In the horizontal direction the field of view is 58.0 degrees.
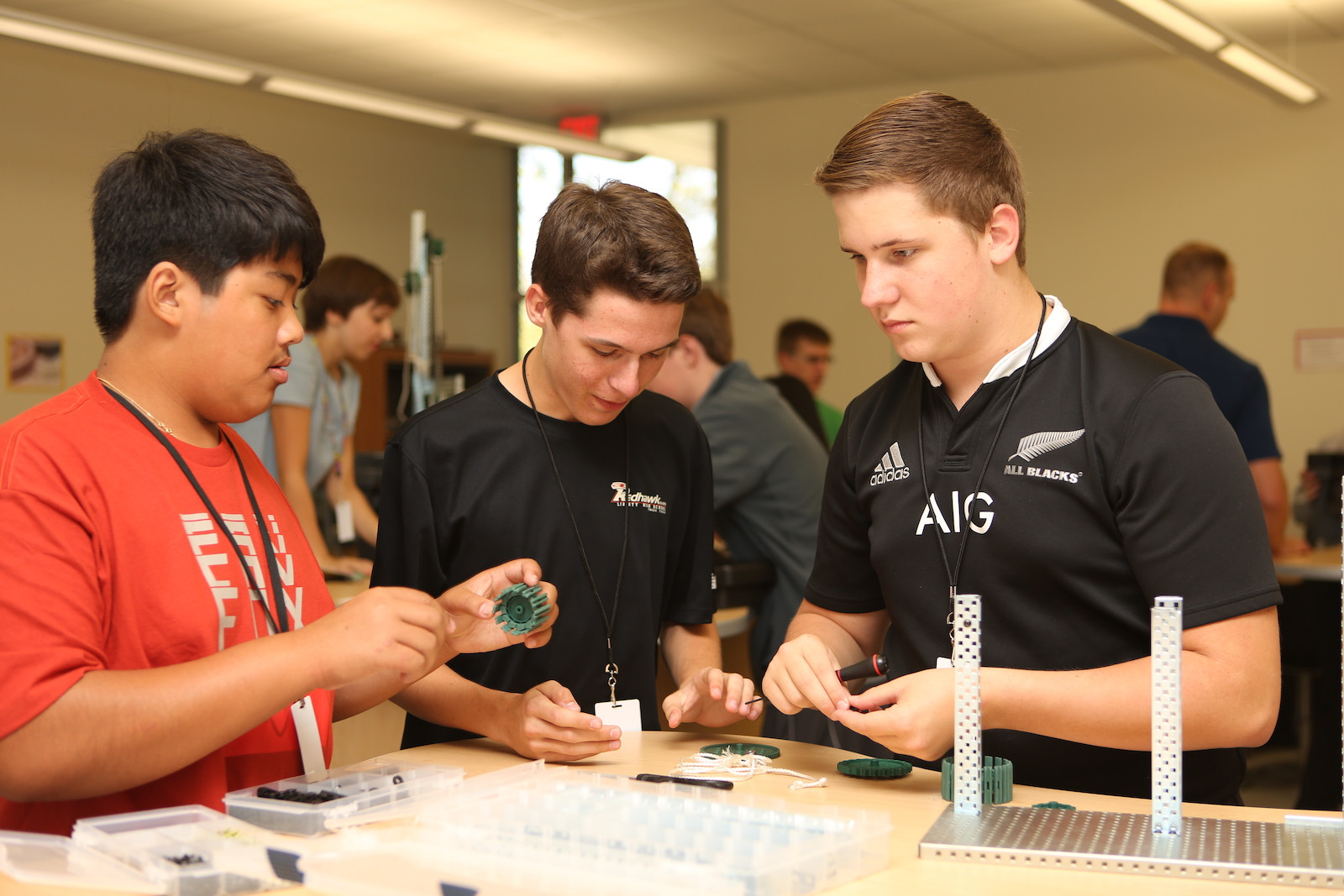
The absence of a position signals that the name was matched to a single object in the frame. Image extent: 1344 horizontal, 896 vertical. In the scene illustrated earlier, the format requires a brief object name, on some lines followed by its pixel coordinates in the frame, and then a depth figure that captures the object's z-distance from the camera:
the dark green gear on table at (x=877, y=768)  1.49
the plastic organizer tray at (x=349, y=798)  1.22
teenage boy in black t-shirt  1.77
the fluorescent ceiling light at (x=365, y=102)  5.55
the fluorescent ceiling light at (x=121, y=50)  4.61
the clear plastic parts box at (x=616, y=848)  1.02
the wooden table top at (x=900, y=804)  1.08
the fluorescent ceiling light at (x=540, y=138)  6.61
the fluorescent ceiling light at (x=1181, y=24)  4.46
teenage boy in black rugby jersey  1.36
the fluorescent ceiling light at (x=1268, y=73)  5.11
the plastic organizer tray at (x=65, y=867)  1.07
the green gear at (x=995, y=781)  1.35
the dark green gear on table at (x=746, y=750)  1.60
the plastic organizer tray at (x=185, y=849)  1.05
